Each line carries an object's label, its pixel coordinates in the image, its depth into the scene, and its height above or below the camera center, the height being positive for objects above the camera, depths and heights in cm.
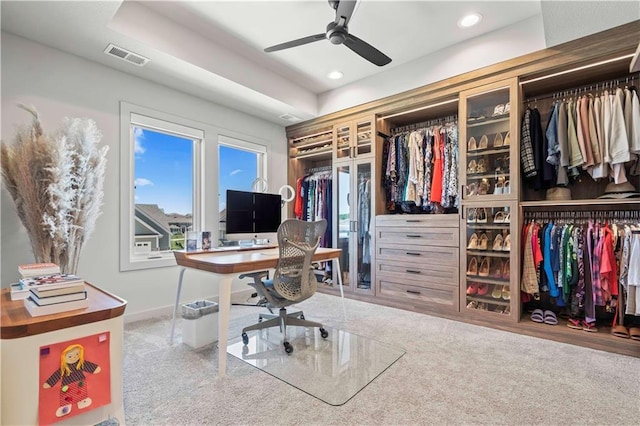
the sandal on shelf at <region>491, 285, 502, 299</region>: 299 -77
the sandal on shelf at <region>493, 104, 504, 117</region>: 305 +105
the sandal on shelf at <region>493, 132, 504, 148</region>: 306 +74
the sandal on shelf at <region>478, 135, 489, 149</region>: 318 +75
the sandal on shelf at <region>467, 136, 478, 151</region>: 322 +73
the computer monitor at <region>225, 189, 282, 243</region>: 340 +0
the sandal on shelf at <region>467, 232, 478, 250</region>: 317 -29
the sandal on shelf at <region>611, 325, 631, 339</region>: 242 -94
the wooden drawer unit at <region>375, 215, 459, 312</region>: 327 -53
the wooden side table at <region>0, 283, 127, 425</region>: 113 -50
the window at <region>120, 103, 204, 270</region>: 311 +35
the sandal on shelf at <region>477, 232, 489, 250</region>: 312 -29
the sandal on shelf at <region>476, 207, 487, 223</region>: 313 -1
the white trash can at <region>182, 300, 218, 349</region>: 242 -88
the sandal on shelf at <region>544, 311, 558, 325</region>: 276 -95
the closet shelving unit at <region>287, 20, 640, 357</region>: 258 +24
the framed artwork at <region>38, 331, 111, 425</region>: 119 -66
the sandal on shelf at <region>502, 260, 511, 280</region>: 293 -55
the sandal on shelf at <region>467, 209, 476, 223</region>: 318 -2
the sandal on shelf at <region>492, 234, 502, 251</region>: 303 -29
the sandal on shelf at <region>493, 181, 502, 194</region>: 303 +26
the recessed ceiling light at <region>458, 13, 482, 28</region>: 273 +177
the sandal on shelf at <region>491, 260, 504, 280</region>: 301 -54
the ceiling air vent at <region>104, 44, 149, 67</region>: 264 +145
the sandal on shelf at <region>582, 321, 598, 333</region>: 258 -96
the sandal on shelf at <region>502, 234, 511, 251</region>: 294 -29
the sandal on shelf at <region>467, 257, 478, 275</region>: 316 -55
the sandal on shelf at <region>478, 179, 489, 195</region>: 316 +28
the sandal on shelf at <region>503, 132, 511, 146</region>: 296 +73
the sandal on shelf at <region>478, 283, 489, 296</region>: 307 -76
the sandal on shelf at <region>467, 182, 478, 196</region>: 320 +27
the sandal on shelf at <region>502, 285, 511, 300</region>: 292 -76
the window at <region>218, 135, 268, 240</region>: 403 +70
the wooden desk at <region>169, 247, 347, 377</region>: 203 -36
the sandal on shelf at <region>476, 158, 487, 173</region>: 319 +51
